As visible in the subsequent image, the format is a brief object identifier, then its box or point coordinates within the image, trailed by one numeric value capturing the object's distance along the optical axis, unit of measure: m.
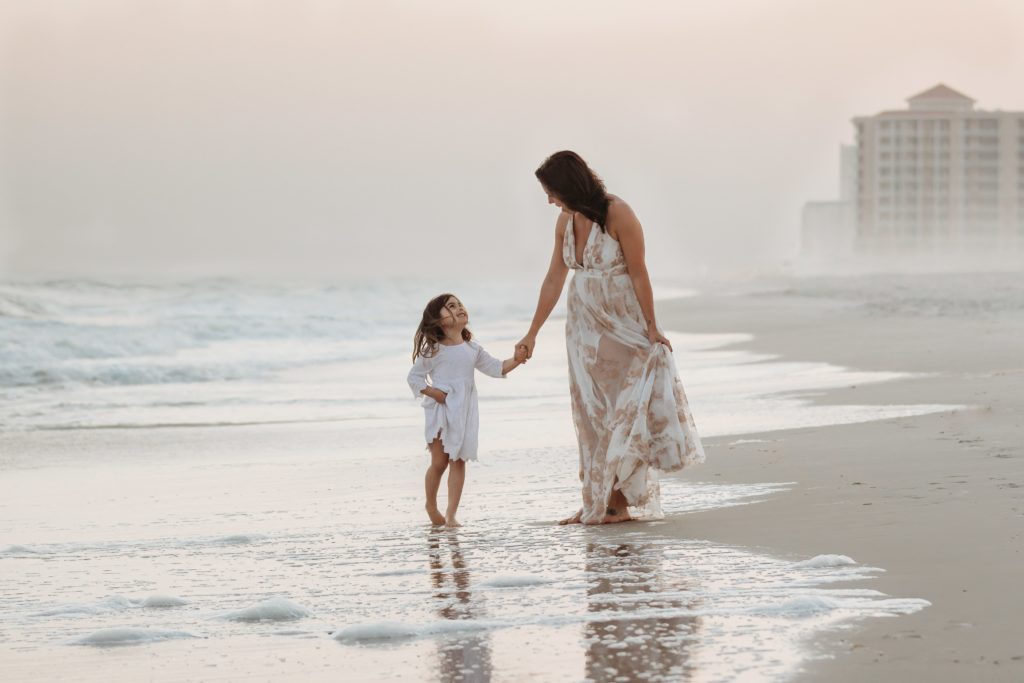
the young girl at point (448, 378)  12.56
